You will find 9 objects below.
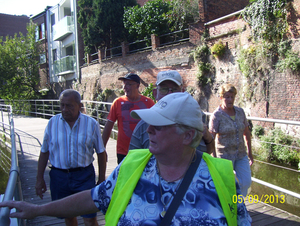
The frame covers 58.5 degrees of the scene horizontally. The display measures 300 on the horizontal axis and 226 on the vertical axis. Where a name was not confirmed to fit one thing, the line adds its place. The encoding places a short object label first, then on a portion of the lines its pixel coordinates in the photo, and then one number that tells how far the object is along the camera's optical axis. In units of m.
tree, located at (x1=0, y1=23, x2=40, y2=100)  22.61
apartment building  22.25
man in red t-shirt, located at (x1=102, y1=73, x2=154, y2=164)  3.47
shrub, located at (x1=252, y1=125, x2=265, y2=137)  9.05
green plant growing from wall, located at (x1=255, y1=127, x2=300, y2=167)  7.71
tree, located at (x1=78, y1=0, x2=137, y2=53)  17.09
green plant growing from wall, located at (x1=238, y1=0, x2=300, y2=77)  8.41
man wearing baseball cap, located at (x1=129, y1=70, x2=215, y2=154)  2.24
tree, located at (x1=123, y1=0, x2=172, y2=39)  13.85
